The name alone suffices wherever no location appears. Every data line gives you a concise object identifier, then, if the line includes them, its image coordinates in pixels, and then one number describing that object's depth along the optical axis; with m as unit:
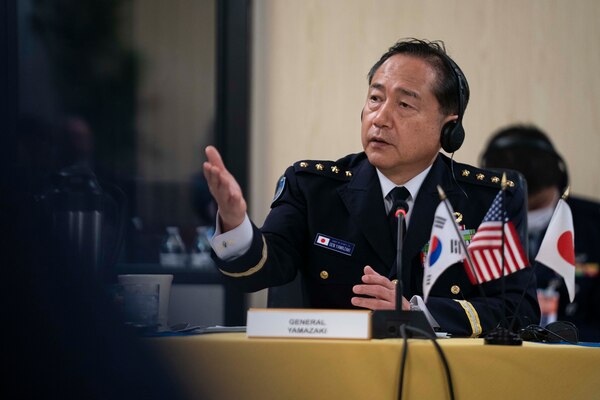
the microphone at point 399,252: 6.15
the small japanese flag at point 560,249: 6.27
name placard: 6.04
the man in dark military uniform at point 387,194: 6.74
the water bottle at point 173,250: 8.82
